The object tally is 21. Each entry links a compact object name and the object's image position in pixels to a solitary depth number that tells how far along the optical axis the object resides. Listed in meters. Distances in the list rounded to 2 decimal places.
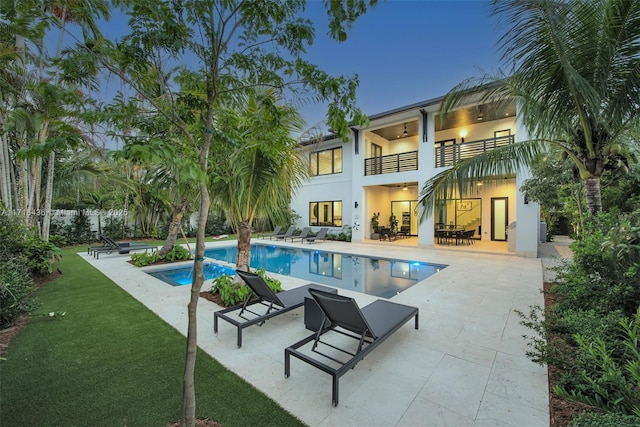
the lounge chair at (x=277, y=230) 19.80
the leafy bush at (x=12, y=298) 4.58
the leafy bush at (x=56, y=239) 10.50
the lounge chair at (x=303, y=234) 18.74
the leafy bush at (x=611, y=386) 2.15
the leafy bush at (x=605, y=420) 1.90
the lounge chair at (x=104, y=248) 12.81
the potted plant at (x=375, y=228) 18.62
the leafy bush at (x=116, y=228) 18.06
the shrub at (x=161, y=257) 10.38
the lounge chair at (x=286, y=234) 19.01
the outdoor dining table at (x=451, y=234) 15.74
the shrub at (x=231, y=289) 5.96
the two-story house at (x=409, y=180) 14.02
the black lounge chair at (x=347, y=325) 3.20
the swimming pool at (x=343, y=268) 8.73
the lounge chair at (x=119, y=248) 12.61
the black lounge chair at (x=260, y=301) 4.45
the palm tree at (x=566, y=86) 4.09
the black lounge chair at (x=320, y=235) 18.00
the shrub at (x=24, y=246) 6.18
